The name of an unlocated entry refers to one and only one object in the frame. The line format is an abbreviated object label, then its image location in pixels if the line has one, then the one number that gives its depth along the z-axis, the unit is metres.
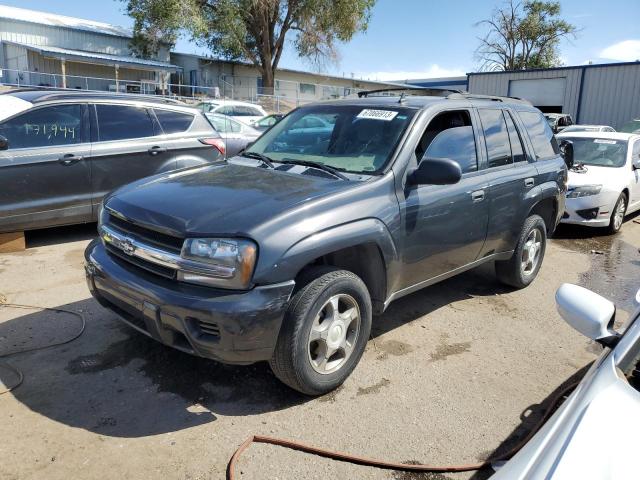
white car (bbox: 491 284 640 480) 1.41
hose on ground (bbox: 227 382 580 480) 2.64
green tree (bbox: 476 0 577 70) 43.88
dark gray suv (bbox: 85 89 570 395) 2.79
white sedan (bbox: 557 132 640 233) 8.08
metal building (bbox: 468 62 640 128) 24.03
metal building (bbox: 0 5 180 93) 30.39
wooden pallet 5.80
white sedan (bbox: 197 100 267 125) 18.78
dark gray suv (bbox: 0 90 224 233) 5.69
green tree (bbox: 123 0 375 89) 31.08
